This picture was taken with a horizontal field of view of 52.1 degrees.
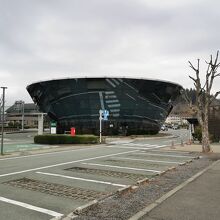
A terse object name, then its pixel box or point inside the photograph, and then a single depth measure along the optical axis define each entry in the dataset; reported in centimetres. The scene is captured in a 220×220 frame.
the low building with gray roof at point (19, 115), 7877
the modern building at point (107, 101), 3474
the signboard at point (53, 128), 2568
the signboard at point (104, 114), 3042
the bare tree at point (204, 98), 1548
